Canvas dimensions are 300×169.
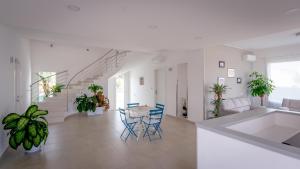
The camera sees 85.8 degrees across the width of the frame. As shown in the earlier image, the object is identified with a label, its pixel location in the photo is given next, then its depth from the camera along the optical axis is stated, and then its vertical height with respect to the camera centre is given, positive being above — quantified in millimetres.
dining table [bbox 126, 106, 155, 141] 4242 -721
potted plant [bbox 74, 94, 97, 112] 6680 -715
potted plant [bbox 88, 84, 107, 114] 7109 -456
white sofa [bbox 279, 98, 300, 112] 5482 -687
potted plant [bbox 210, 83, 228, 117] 5332 -360
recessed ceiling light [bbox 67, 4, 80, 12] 2377 +1181
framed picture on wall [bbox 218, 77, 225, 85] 5805 +186
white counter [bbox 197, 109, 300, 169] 1302 -592
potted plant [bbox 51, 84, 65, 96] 6901 -126
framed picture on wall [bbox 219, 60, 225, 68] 5864 +781
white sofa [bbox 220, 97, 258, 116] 5102 -687
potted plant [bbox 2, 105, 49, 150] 3023 -827
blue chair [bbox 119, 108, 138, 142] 4212 -998
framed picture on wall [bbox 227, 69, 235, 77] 6146 +487
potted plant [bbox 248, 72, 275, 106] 6189 -40
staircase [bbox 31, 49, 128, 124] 6094 +190
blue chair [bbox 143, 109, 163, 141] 4150 -931
